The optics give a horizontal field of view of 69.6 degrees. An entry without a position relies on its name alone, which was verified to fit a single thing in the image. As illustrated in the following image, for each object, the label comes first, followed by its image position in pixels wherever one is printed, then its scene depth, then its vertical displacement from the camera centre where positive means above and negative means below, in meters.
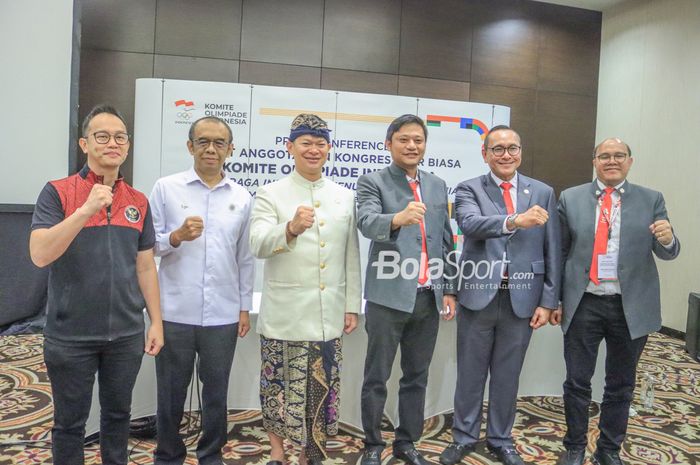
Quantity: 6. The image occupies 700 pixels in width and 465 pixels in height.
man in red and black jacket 1.69 -0.29
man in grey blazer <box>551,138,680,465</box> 2.37 -0.27
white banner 4.77 +0.93
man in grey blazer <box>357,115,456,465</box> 2.33 -0.28
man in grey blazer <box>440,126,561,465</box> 2.46 -0.30
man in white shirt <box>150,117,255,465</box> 2.15 -0.33
